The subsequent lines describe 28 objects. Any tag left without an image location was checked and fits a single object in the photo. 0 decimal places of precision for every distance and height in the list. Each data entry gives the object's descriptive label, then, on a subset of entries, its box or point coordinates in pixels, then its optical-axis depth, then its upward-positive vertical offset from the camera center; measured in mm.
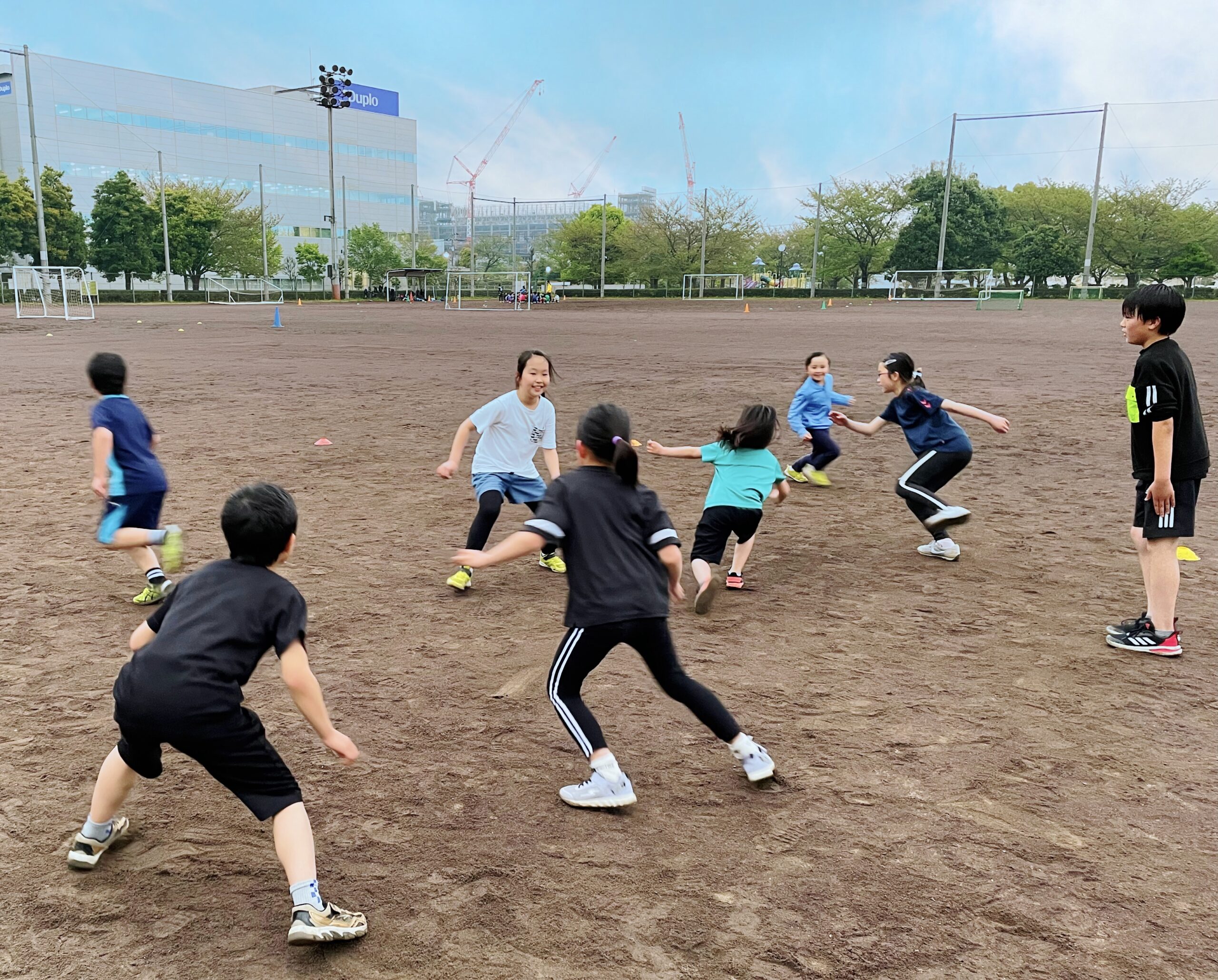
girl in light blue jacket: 8742 -979
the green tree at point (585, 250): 80688 +5659
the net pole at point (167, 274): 55188 +1620
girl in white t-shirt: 5617 -887
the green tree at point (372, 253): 80375 +4771
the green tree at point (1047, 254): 65750 +5241
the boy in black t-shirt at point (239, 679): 2480 -1039
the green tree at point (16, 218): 52688 +4521
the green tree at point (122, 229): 57781 +4442
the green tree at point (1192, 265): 60406 +4388
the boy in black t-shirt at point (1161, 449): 4348 -591
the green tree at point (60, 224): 54938 +4490
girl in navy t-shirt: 6293 -863
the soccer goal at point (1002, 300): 46000 +1295
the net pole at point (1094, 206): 57375 +7700
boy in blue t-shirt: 4906 -958
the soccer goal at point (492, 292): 52750 +1201
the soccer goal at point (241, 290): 59812 +814
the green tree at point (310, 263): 75875 +3515
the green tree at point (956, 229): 68312 +7203
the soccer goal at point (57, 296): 35594 +4
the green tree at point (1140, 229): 65000 +7197
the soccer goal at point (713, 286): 68688 +2391
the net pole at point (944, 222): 56562 +6369
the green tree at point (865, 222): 74312 +8157
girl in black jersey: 3186 -910
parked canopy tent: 54719 +2005
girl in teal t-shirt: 5242 -999
